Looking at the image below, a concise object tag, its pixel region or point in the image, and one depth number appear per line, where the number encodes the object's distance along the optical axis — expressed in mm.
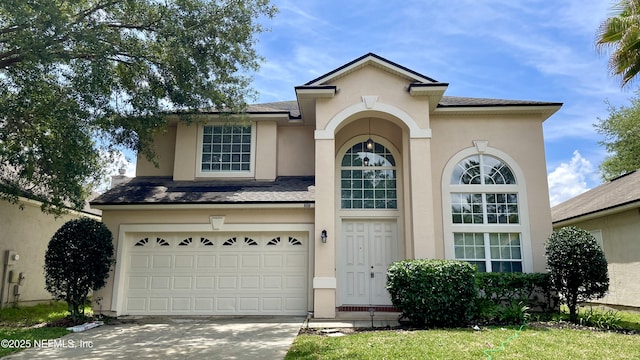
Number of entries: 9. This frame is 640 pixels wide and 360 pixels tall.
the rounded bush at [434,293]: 9125
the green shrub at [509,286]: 10445
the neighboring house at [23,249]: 12531
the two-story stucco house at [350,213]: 11375
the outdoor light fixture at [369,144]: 12789
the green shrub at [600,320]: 9180
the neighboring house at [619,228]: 12227
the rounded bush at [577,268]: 9688
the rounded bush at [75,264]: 10406
